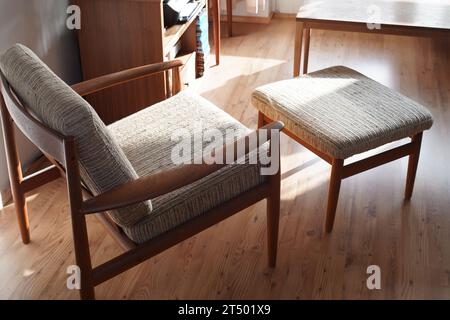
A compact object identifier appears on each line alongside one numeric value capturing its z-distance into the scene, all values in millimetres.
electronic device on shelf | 2777
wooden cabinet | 2609
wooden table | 2689
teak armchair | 1531
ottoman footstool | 2115
